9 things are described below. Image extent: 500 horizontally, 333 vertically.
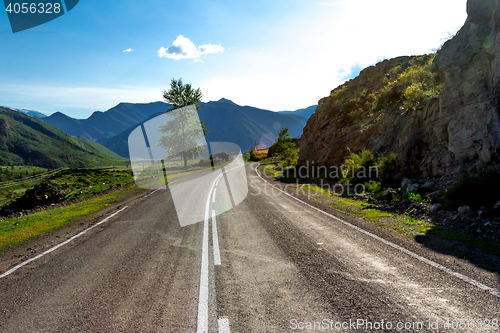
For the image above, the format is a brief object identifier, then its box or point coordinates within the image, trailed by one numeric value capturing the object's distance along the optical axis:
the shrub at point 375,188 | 12.68
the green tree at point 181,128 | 44.34
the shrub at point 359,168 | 15.61
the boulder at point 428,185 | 10.62
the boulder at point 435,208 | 8.77
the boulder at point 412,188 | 10.85
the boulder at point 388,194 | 11.73
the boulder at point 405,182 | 11.69
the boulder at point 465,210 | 7.83
